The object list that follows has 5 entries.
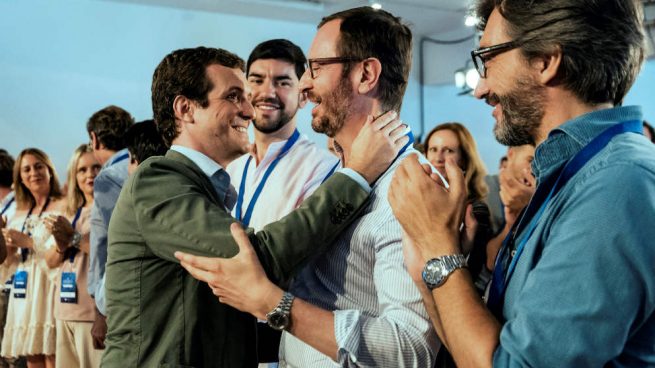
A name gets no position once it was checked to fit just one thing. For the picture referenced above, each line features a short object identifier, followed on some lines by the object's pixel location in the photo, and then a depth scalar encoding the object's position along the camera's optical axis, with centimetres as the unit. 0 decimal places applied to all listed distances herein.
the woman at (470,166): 323
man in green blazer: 165
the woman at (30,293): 503
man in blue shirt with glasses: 105
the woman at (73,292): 464
